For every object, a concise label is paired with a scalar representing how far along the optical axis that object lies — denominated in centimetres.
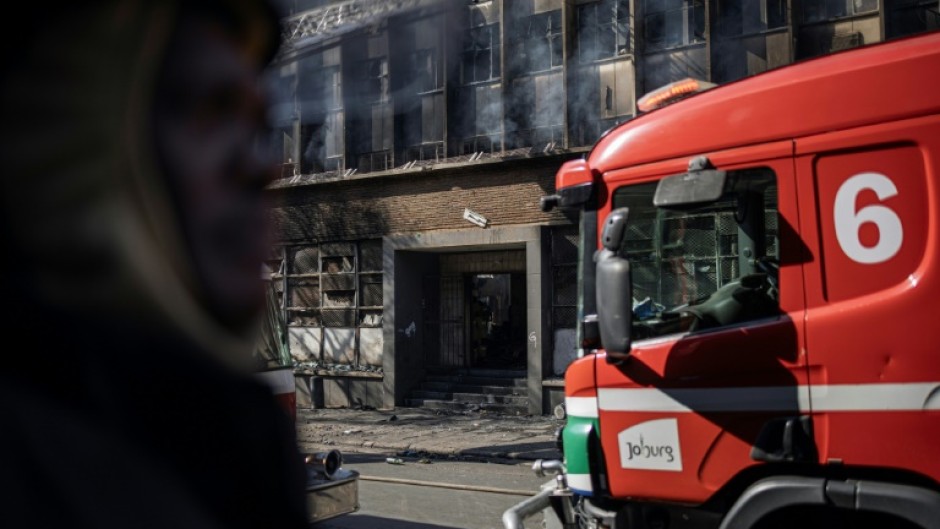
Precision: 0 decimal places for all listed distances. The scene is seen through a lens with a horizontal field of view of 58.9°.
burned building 1473
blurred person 83
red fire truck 345
